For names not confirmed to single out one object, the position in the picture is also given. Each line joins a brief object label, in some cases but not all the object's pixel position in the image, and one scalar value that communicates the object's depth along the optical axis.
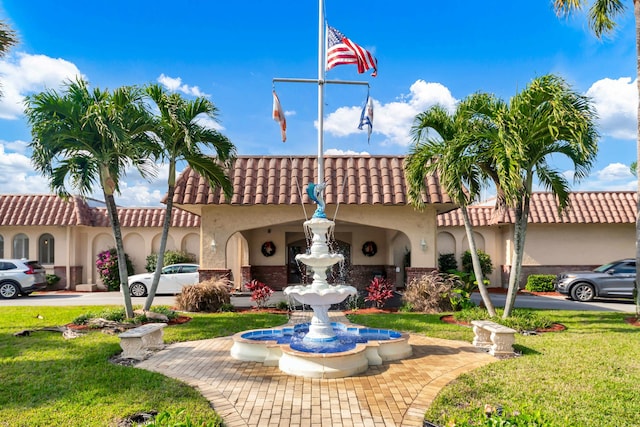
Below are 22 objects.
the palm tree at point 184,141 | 11.68
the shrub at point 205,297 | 13.38
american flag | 9.84
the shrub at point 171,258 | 22.30
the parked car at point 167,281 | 18.89
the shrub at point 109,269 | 21.89
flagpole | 8.87
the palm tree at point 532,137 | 9.68
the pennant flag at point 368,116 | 10.70
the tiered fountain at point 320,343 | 6.89
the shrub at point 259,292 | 13.83
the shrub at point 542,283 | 20.42
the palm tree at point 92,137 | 10.37
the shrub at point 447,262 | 22.39
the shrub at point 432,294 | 13.40
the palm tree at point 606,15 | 12.13
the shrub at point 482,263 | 21.86
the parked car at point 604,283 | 16.88
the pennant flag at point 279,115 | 10.20
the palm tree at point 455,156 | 10.89
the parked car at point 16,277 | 18.67
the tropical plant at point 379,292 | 13.81
